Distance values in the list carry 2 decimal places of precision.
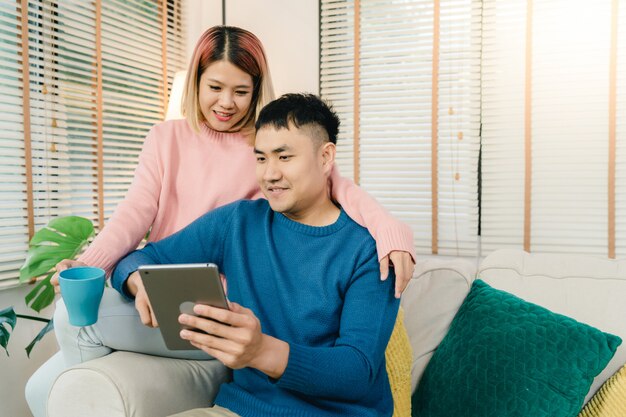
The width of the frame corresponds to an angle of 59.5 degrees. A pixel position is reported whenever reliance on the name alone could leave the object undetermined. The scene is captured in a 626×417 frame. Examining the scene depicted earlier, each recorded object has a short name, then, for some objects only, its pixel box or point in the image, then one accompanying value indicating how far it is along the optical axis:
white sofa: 1.20
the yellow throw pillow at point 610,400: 1.44
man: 1.15
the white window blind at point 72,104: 2.26
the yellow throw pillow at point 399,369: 1.47
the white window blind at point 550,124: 2.84
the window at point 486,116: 2.84
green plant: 2.14
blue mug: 1.07
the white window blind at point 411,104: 3.07
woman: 1.37
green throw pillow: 1.39
